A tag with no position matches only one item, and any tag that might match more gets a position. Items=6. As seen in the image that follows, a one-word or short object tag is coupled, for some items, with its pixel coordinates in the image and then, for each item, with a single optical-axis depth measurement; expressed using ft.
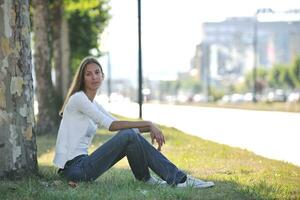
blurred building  407.03
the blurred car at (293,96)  233.10
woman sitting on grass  21.33
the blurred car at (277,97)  252.09
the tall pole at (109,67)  221.68
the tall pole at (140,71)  75.46
